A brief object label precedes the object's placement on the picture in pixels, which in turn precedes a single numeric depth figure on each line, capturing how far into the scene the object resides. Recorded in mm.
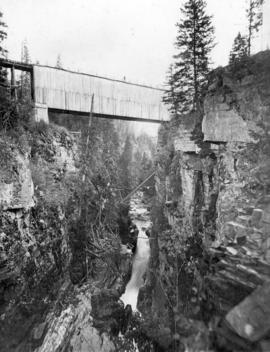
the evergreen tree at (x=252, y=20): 16562
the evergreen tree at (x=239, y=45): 18484
